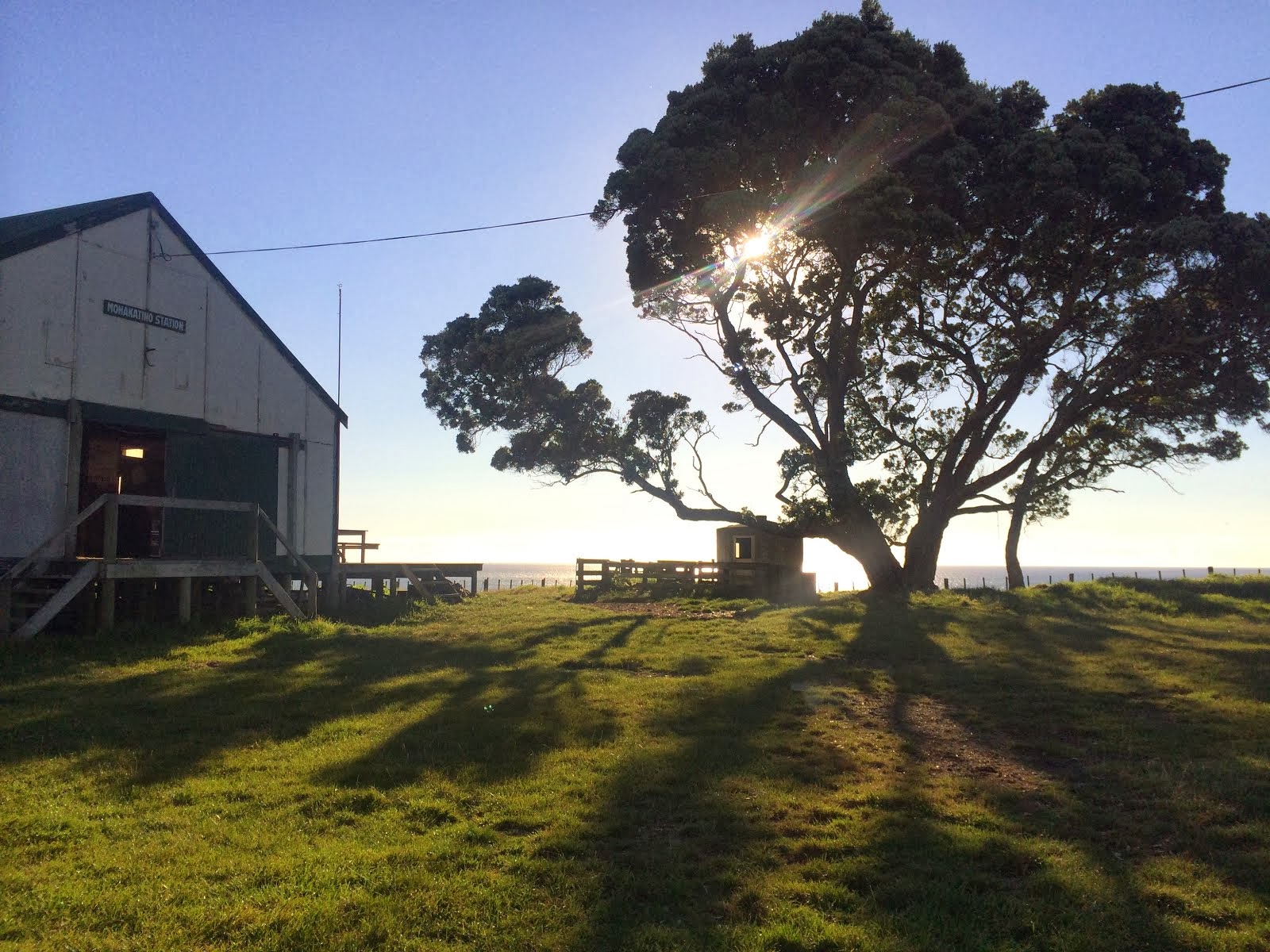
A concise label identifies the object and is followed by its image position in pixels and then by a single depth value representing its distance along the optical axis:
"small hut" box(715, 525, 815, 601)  29.34
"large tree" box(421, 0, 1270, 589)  21.67
